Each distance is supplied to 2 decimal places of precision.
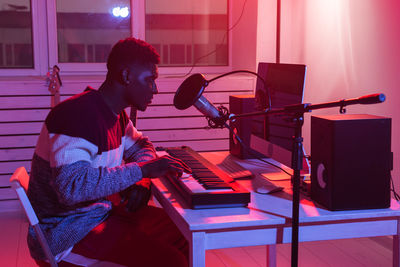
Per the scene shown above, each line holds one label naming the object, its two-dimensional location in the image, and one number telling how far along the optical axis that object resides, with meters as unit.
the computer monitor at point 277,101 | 1.76
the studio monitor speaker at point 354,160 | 1.42
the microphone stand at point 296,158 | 1.30
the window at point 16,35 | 4.13
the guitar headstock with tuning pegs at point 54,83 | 3.74
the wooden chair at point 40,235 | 1.48
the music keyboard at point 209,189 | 1.48
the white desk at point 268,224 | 1.36
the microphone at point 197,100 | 1.65
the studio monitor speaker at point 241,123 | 2.29
